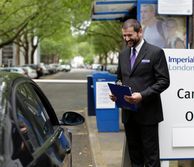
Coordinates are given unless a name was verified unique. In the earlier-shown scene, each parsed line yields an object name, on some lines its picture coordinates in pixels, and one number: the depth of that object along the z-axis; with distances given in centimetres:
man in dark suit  454
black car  237
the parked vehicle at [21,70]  3650
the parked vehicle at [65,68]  8989
